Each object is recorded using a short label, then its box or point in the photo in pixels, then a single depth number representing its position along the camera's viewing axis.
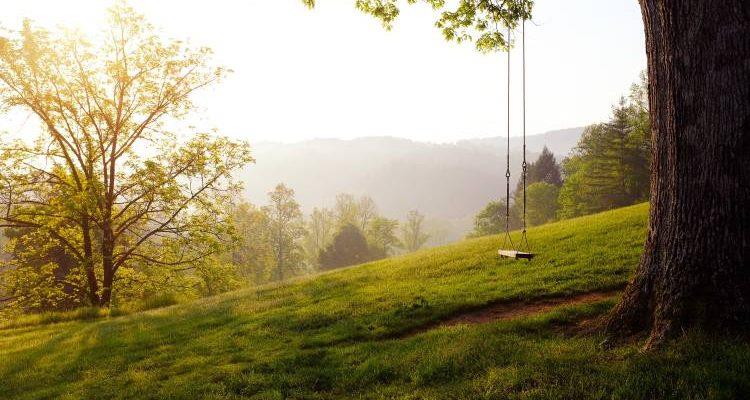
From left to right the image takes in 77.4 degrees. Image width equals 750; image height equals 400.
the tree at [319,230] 86.25
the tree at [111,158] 20.69
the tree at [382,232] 81.81
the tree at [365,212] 88.89
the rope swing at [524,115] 11.20
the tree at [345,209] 80.88
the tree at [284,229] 63.75
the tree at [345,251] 66.81
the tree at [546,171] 94.38
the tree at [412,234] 94.69
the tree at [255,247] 55.24
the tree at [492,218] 84.75
